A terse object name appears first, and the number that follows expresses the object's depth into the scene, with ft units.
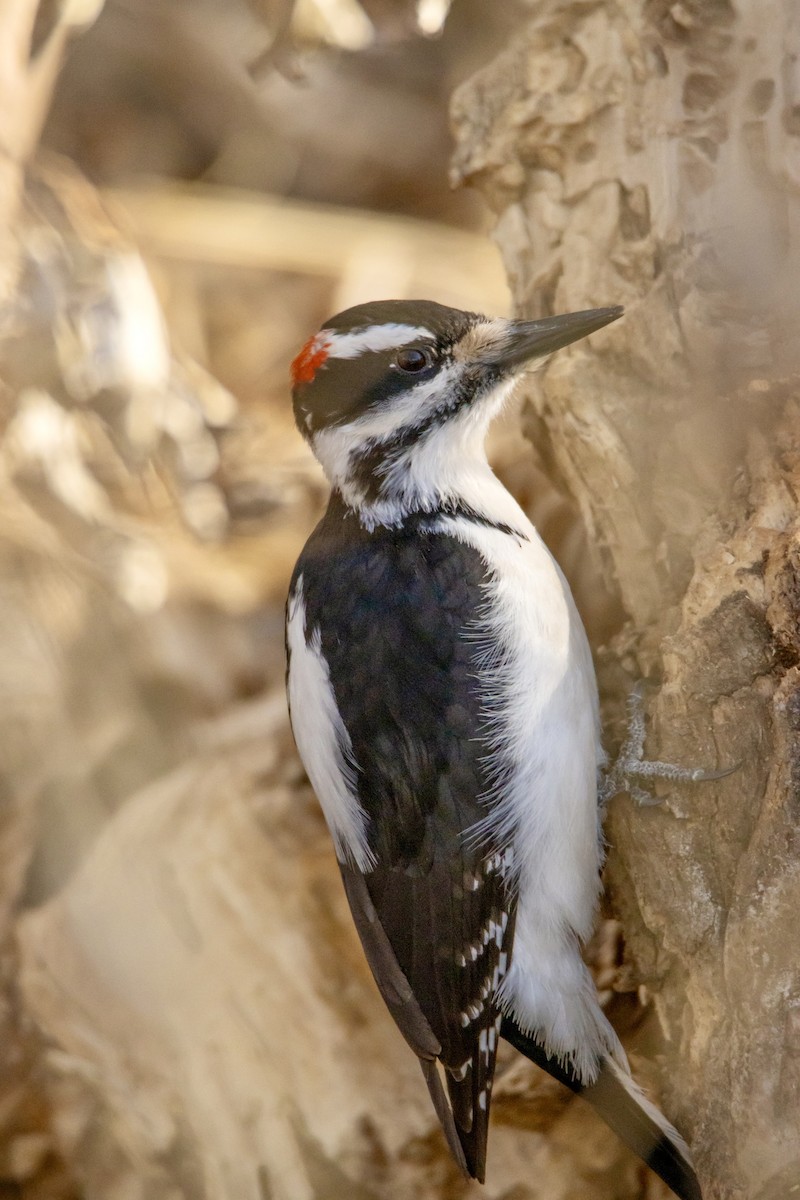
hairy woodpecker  12.53
